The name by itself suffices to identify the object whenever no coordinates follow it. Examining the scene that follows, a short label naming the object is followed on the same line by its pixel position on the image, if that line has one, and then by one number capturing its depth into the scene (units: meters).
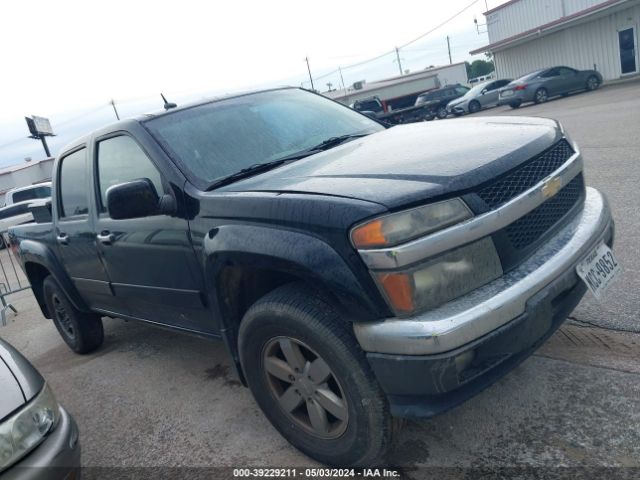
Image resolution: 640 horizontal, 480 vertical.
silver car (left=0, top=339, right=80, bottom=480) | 2.14
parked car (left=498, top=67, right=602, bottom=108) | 20.36
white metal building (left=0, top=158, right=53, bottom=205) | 34.09
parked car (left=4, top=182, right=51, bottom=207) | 19.31
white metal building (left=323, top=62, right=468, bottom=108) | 33.59
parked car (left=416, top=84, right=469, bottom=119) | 25.60
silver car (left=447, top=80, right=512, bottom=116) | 23.39
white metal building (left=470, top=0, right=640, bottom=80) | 21.34
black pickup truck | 1.99
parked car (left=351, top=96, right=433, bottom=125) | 22.69
